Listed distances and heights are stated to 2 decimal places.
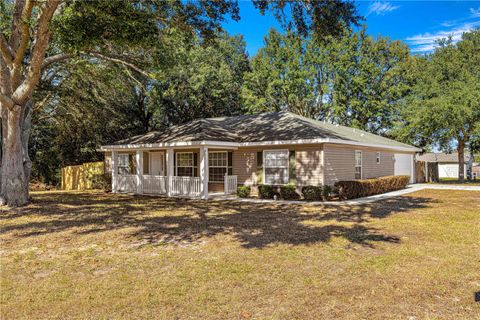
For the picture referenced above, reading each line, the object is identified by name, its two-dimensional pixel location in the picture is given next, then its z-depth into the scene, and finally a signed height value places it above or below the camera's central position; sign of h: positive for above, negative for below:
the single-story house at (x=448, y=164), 53.72 +0.07
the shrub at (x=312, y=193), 15.05 -1.20
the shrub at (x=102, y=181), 22.06 -0.91
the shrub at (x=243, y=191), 16.92 -1.23
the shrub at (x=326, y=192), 14.96 -1.15
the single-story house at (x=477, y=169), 54.22 -0.76
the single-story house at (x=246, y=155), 15.76 +0.56
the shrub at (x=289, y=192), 15.68 -1.21
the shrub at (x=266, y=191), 16.25 -1.19
